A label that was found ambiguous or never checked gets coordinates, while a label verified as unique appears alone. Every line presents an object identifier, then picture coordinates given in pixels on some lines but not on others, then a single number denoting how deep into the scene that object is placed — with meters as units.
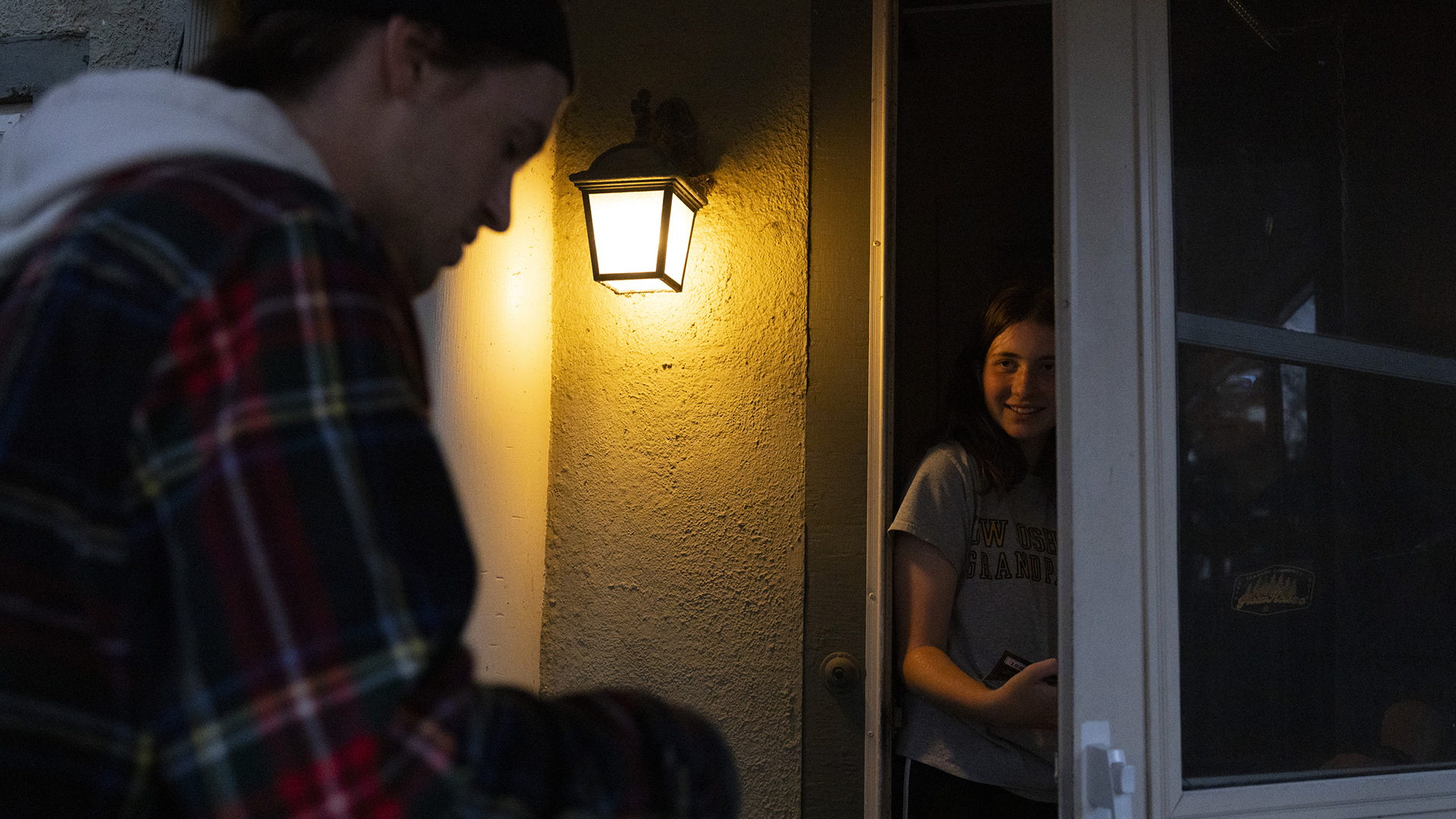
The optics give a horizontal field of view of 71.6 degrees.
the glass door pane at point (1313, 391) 1.58
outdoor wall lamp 2.11
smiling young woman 1.98
